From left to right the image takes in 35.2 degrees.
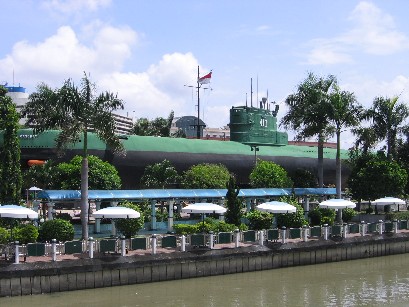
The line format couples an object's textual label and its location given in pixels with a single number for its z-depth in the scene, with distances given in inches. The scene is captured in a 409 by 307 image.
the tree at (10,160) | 1530.5
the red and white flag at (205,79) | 3365.2
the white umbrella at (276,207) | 1472.7
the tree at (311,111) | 2037.4
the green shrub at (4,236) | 1186.2
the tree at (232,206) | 1588.3
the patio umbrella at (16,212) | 1114.1
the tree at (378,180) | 2112.5
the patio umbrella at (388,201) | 1823.3
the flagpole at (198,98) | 3584.6
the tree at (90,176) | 1808.6
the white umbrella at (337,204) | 1658.5
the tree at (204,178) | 2113.7
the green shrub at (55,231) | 1293.1
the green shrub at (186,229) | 1435.8
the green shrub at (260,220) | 1579.7
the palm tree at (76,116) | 1384.1
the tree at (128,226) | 1421.0
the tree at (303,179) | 2325.3
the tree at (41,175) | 1948.7
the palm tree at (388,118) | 2193.7
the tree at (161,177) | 2203.5
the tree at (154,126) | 4699.8
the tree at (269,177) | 2196.4
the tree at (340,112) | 2001.7
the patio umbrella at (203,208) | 1375.5
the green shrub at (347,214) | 1990.4
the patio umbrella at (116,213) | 1261.1
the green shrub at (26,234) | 1220.7
